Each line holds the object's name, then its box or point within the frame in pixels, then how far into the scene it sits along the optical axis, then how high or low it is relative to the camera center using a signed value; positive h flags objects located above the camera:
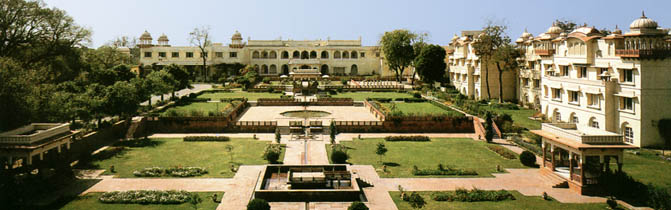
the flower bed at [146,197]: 20.58 -4.18
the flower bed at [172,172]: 24.86 -3.87
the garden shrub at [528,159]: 26.92 -3.80
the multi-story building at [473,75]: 56.62 +1.11
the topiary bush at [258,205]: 17.84 -3.91
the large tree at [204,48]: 84.94 +6.96
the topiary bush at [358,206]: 17.57 -3.96
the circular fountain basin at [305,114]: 43.62 -2.17
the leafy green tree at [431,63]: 65.94 +2.81
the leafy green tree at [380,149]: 27.81 -3.28
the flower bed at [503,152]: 29.28 -3.84
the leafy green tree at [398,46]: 73.94 +5.61
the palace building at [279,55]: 89.44 +5.87
